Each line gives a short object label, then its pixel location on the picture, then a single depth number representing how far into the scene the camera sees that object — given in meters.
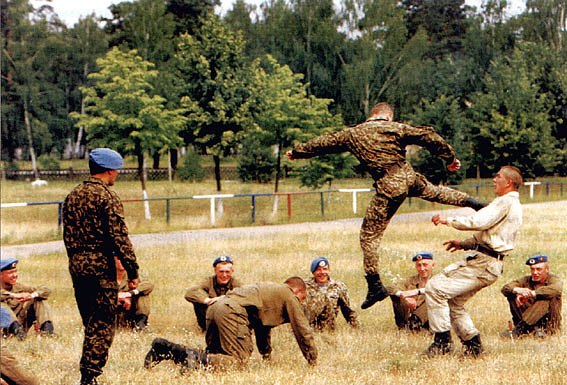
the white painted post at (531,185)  36.21
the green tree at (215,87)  35.34
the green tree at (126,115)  33.38
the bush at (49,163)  59.44
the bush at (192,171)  52.28
